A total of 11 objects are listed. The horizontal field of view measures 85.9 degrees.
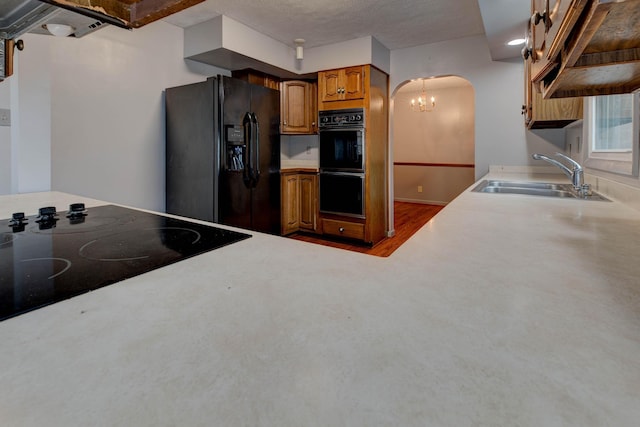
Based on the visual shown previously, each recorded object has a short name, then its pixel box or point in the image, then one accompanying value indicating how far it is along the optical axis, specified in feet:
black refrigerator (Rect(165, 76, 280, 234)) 9.29
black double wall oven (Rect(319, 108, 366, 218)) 12.05
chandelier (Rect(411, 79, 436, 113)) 21.03
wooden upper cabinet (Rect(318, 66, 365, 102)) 11.87
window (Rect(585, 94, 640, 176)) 4.60
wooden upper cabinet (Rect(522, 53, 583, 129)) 7.57
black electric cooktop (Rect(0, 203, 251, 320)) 1.88
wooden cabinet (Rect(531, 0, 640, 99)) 1.82
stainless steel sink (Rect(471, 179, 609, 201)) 6.50
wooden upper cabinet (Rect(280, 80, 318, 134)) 13.55
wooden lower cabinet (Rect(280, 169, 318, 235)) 13.34
